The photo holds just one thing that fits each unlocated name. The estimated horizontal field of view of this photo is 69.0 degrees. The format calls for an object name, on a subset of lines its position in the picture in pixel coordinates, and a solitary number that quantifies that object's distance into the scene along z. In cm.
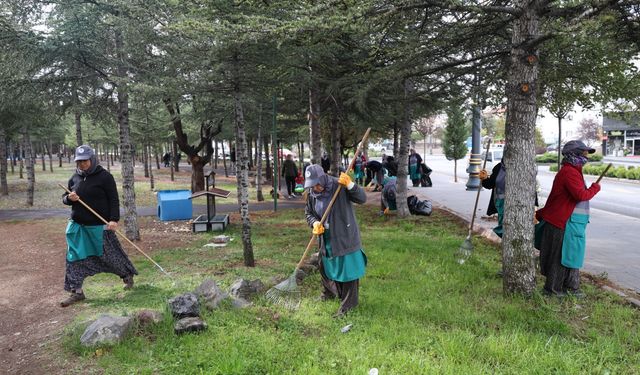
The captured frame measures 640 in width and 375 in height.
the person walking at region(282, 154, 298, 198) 1784
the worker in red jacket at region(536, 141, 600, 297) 524
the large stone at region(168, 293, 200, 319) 459
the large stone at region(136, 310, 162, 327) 448
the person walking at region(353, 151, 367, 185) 2345
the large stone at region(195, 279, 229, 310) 496
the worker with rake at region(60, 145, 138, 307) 550
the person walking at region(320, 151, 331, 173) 2074
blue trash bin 1282
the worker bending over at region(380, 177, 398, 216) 1227
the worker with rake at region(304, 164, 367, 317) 483
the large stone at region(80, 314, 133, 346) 409
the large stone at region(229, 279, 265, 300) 535
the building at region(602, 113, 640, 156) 5103
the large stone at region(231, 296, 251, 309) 500
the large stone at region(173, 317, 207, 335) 432
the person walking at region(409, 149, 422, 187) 2180
